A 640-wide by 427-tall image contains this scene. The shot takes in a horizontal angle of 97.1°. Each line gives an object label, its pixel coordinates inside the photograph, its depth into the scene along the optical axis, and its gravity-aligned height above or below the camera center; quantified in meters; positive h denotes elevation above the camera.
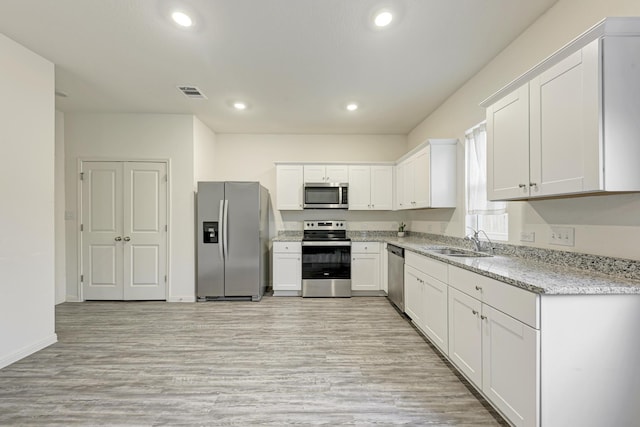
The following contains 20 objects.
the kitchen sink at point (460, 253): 2.74 -0.44
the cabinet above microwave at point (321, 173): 4.86 +0.66
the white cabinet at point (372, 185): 4.89 +0.46
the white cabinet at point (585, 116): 1.40 +0.52
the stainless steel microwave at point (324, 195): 4.81 +0.28
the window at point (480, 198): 2.74 +0.15
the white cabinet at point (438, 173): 3.50 +0.48
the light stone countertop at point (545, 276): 1.37 -0.38
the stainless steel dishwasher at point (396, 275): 3.65 -0.88
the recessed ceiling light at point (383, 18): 2.10 +1.47
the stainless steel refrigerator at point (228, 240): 4.28 -0.43
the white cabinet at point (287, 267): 4.57 -0.90
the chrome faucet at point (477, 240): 2.83 -0.29
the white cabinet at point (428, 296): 2.48 -0.86
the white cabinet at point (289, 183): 4.86 +0.49
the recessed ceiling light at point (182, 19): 2.13 +1.49
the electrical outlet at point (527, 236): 2.23 -0.20
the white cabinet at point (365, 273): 4.56 -0.99
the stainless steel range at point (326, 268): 4.51 -0.91
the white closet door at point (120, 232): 4.25 -0.31
